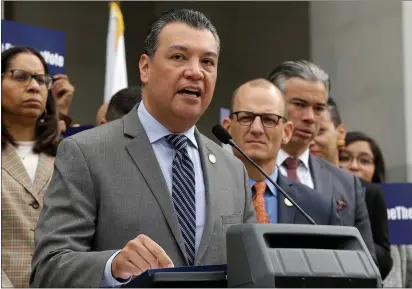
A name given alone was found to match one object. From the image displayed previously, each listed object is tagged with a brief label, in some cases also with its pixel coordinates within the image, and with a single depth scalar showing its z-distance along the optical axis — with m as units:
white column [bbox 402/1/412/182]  14.21
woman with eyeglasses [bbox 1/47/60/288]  7.02
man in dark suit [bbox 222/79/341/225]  7.26
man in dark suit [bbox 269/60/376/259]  8.06
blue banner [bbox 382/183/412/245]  9.47
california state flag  11.58
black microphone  5.71
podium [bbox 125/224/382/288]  3.88
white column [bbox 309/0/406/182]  14.33
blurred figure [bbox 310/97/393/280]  8.80
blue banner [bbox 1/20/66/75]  8.65
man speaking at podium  5.05
